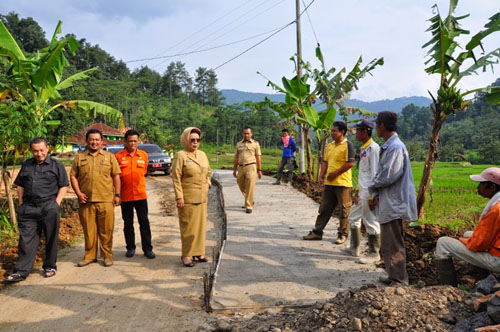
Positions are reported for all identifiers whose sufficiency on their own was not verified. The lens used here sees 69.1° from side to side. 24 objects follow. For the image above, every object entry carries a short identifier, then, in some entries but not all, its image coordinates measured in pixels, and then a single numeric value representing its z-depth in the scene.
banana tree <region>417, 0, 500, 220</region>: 5.59
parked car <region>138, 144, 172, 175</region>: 15.58
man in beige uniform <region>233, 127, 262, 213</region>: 7.26
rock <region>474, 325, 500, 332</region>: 2.10
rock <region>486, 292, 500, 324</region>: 2.23
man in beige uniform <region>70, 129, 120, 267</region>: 4.83
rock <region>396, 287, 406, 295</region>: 2.68
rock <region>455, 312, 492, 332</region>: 2.32
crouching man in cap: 2.97
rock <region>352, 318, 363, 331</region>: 2.41
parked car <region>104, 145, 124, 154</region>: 15.27
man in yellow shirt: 5.06
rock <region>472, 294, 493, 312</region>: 2.45
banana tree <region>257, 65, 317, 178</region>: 8.33
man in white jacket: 4.47
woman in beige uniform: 4.75
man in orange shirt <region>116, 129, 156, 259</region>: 5.15
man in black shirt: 4.50
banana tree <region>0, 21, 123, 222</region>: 5.97
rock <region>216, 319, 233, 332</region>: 3.00
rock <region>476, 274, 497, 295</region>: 2.70
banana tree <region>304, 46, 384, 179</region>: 8.90
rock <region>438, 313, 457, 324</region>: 2.43
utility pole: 12.26
